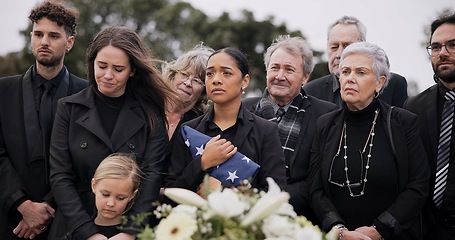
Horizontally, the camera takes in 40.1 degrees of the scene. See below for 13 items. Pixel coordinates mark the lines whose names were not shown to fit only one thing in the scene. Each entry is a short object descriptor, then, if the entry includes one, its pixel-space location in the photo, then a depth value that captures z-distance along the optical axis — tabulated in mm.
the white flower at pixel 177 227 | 3189
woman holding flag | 4992
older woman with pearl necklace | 5383
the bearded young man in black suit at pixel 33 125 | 5602
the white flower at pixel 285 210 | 3466
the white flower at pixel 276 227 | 3271
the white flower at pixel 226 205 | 3244
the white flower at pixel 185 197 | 3443
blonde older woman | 6488
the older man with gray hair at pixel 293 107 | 5895
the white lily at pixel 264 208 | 3234
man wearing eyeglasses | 5660
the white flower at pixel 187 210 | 3336
